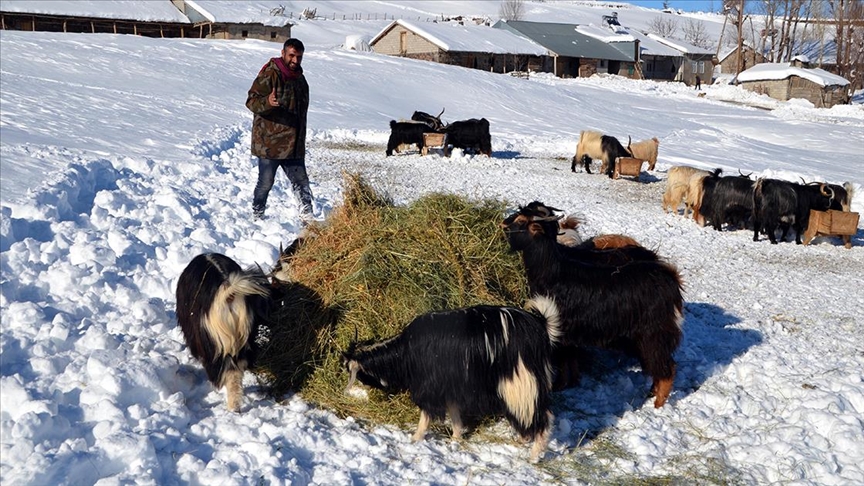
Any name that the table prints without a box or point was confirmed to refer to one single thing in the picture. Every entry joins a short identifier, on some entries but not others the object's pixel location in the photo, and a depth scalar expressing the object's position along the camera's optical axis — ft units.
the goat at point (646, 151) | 54.24
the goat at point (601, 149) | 52.31
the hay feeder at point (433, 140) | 55.83
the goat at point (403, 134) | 55.26
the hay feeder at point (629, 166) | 50.52
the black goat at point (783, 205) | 36.01
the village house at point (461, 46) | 153.07
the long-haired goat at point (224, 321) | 14.30
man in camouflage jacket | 23.90
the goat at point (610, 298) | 16.66
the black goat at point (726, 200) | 37.01
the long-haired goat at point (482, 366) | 13.76
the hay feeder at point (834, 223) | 35.27
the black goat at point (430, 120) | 57.75
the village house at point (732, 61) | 244.22
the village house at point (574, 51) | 179.11
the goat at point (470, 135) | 57.31
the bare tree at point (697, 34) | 311.06
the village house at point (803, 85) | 153.28
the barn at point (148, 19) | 128.67
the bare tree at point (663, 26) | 323.98
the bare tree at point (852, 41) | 198.29
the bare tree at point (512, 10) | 304.91
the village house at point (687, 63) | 223.51
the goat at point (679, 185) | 40.14
